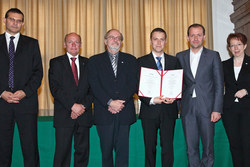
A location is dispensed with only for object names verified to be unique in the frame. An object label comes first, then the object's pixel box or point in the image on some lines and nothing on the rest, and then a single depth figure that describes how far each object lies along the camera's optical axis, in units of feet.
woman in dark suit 9.39
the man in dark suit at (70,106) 9.25
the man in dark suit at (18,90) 8.79
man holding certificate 8.91
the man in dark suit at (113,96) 8.84
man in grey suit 9.25
